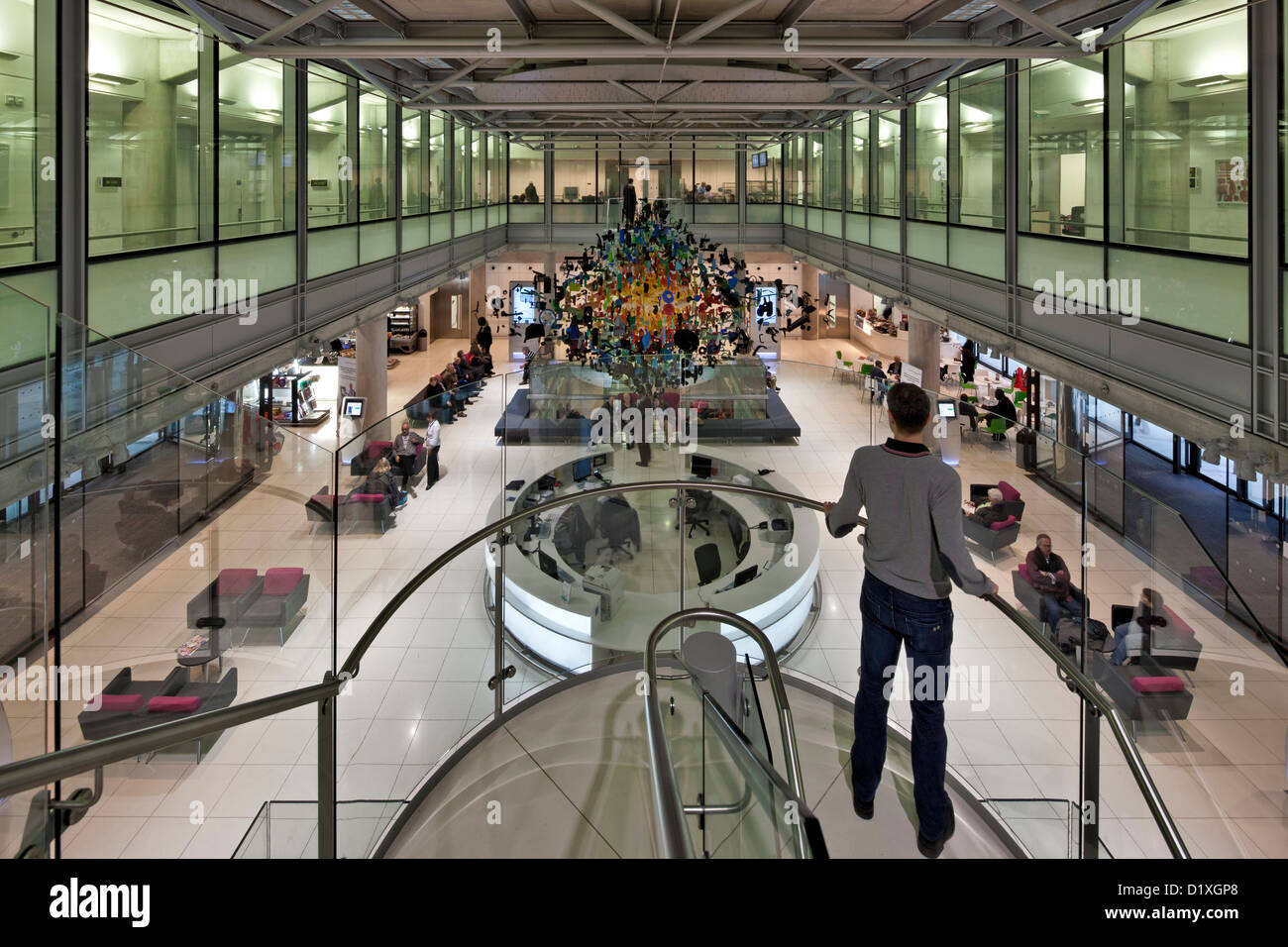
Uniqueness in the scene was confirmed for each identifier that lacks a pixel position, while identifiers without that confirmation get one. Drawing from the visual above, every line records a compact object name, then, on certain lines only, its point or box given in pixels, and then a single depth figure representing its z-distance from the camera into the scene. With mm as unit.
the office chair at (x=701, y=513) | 8692
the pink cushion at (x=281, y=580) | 8922
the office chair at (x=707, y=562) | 9709
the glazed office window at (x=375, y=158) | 17375
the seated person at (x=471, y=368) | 25395
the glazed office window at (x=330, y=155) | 14531
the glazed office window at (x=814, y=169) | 29453
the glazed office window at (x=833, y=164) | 26484
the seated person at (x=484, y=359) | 27647
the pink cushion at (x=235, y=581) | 8652
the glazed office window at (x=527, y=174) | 35062
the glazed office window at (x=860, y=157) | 23547
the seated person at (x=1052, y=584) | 6613
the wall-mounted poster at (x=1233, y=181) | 8500
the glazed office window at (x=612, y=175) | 36312
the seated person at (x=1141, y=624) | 7719
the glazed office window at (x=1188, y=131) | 8648
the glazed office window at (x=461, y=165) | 26797
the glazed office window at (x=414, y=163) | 20828
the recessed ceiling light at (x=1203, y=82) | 8872
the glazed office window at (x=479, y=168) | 29406
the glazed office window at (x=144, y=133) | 8430
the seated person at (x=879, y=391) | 10636
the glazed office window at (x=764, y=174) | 35594
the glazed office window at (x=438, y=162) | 23641
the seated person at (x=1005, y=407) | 20612
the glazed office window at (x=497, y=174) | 32500
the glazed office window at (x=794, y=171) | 32537
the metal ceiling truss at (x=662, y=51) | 10812
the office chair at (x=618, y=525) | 10359
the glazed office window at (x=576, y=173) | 35656
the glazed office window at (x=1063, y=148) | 11617
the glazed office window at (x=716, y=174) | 36219
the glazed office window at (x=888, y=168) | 20781
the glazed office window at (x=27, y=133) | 7102
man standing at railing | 3742
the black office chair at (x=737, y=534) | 10922
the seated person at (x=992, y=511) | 8206
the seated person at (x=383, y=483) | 11047
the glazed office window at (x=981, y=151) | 14750
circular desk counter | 9164
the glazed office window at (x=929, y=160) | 17656
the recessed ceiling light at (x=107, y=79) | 8328
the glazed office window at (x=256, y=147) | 11320
